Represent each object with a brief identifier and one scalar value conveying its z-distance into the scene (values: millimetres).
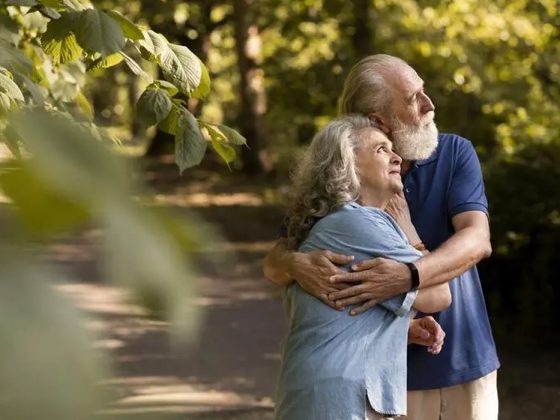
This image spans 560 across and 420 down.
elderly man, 5563
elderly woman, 4900
